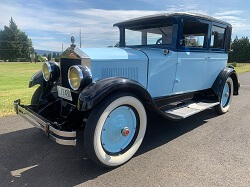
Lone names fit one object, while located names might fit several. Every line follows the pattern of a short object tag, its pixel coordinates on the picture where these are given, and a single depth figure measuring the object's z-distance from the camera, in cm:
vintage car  262
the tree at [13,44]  5644
